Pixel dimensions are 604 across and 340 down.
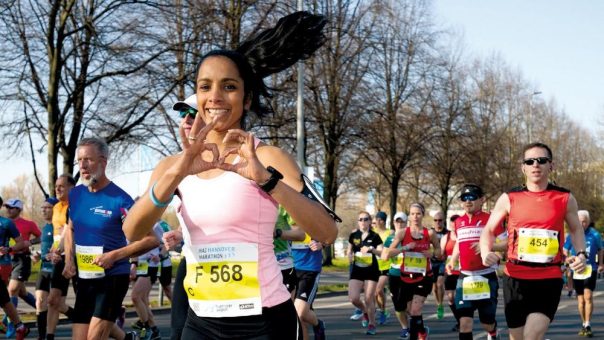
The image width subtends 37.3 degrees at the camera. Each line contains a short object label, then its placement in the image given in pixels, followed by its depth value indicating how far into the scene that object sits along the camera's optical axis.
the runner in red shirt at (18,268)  13.95
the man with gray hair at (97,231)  7.12
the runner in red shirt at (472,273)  9.91
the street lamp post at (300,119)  23.52
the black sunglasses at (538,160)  7.47
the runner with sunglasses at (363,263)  14.73
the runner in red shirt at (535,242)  7.35
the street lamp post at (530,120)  50.72
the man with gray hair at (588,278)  14.02
